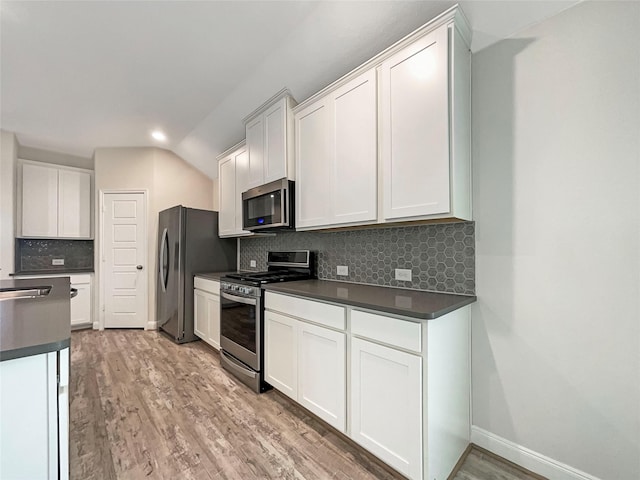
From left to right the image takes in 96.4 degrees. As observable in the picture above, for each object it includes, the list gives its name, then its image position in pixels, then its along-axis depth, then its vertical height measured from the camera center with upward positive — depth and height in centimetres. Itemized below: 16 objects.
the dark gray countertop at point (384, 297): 143 -35
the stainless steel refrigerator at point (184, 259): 375 -22
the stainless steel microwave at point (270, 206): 260 +35
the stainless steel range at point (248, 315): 244 -67
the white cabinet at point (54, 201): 418 +65
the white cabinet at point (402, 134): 160 +70
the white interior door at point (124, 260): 441 -26
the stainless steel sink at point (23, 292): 199 -34
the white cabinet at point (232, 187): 348 +71
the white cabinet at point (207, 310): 328 -83
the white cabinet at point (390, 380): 139 -78
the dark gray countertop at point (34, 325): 83 -30
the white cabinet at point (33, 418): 82 -52
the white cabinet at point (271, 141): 265 +101
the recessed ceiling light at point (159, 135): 398 +154
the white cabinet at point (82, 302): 429 -89
